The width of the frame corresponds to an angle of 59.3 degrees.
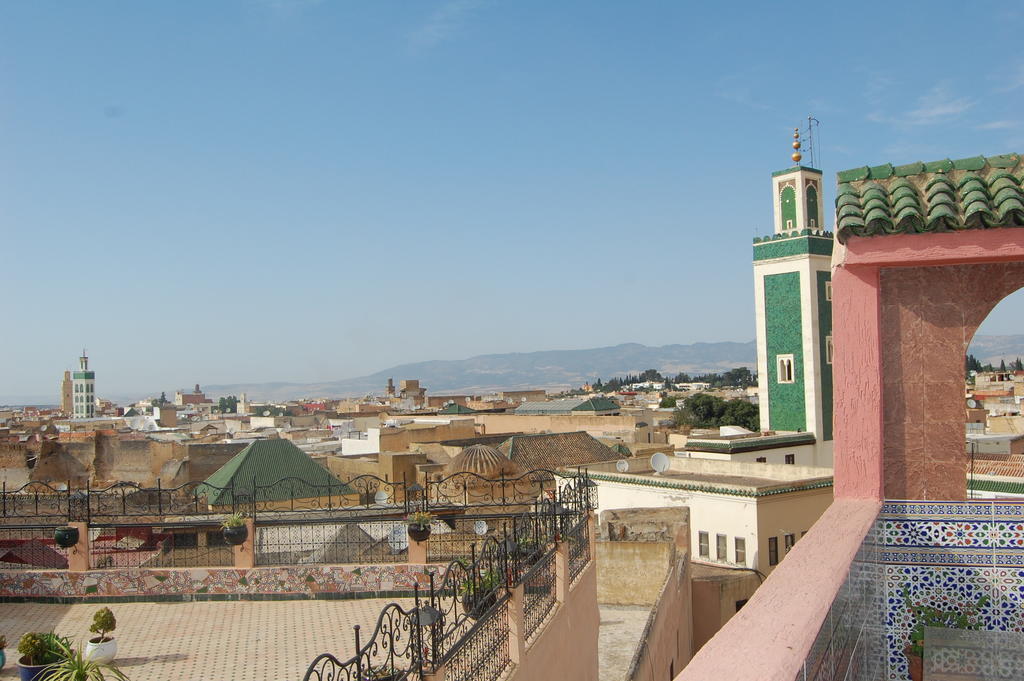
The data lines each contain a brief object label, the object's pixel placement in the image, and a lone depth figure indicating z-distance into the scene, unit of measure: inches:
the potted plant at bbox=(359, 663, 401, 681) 219.6
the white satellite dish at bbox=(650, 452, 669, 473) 910.4
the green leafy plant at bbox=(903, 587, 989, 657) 178.9
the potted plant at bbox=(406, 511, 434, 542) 453.7
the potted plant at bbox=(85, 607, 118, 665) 349.7
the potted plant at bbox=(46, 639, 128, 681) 276.2
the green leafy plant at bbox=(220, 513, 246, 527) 452.1
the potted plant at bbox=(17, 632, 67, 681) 311.8
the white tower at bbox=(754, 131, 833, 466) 1258.6
